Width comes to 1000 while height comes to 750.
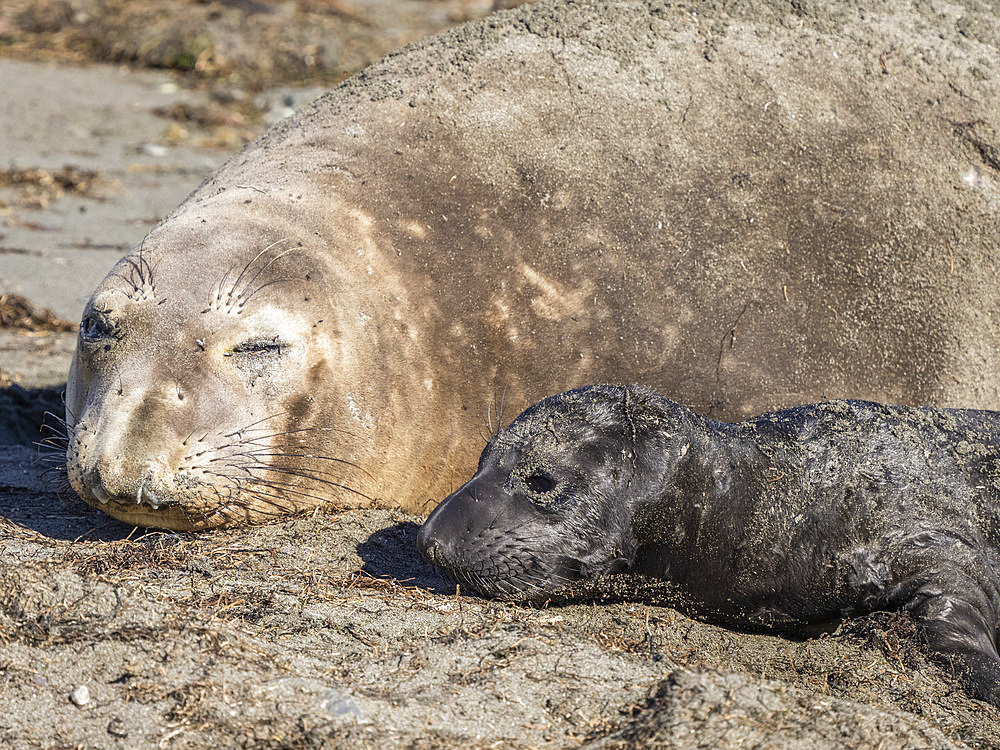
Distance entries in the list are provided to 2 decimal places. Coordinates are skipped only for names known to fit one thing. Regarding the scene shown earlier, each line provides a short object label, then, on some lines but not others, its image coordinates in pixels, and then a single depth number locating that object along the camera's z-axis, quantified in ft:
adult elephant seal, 24.48
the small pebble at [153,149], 62.08
